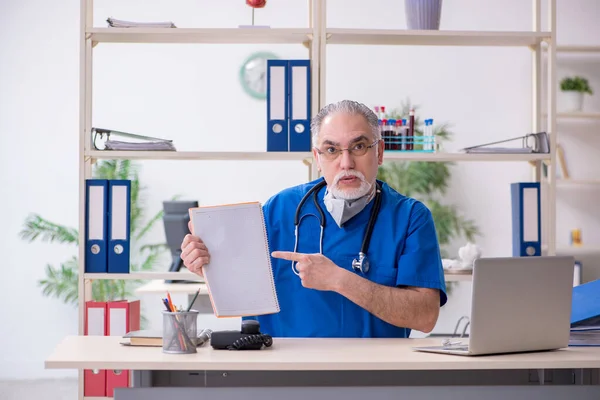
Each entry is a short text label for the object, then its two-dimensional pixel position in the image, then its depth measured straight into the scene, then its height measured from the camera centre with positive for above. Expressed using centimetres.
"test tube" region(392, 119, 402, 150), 319 +31
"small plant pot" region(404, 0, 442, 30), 316 +83
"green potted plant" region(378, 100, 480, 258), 524 +15
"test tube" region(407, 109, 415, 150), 319 +32
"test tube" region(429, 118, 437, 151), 321 +27
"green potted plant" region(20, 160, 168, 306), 510 -31
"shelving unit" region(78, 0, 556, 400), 300 +66
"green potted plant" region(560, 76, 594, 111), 521 +82
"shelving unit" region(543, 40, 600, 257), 509 +63
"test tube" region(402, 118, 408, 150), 318 +31
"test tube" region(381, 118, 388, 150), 320 +33
